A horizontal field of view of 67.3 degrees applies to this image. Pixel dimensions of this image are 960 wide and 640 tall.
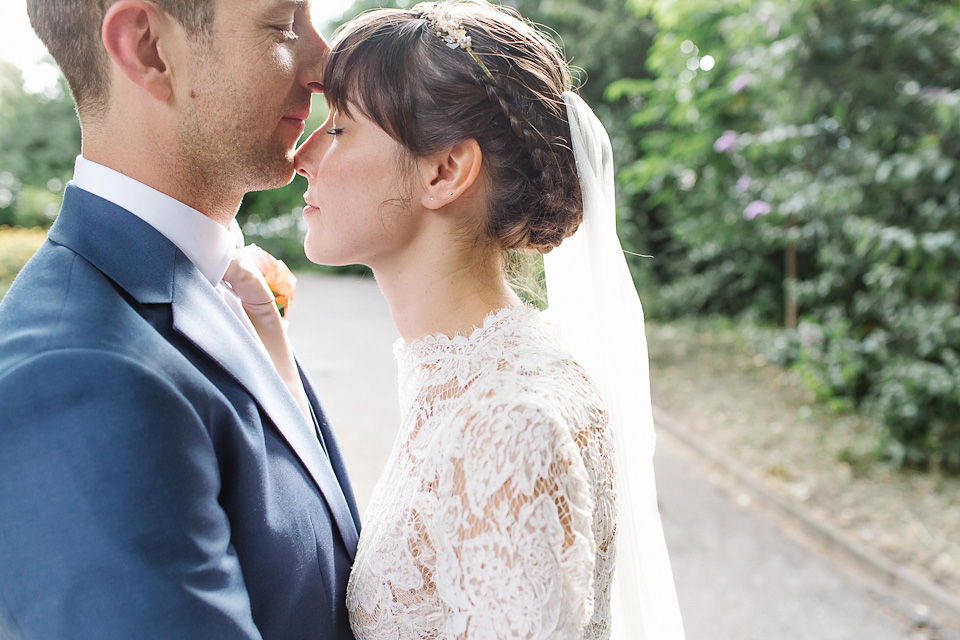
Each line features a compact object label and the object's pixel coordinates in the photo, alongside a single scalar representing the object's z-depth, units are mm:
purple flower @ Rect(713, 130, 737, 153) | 6801
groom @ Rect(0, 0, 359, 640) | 947
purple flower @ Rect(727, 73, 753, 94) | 5828
